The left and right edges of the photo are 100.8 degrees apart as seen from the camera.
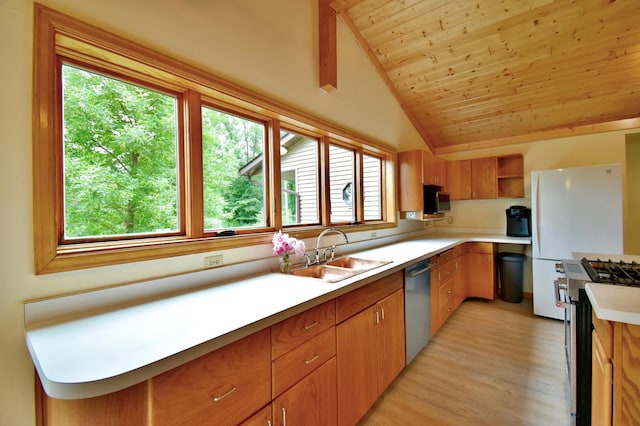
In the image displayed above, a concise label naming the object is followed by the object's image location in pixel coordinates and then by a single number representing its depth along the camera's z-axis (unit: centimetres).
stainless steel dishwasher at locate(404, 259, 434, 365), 218
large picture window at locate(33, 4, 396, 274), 107
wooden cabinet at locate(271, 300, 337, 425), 110
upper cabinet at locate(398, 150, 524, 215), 352
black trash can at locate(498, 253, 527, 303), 368
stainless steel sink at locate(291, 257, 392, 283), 192
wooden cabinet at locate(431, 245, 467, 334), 270
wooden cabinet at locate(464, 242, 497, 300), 372
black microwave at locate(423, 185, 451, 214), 359
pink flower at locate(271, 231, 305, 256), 181
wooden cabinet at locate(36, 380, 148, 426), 74
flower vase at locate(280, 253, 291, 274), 187
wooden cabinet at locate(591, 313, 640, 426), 91
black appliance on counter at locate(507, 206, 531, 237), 379
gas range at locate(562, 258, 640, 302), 130
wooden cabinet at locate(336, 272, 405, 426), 149
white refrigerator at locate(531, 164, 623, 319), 279
